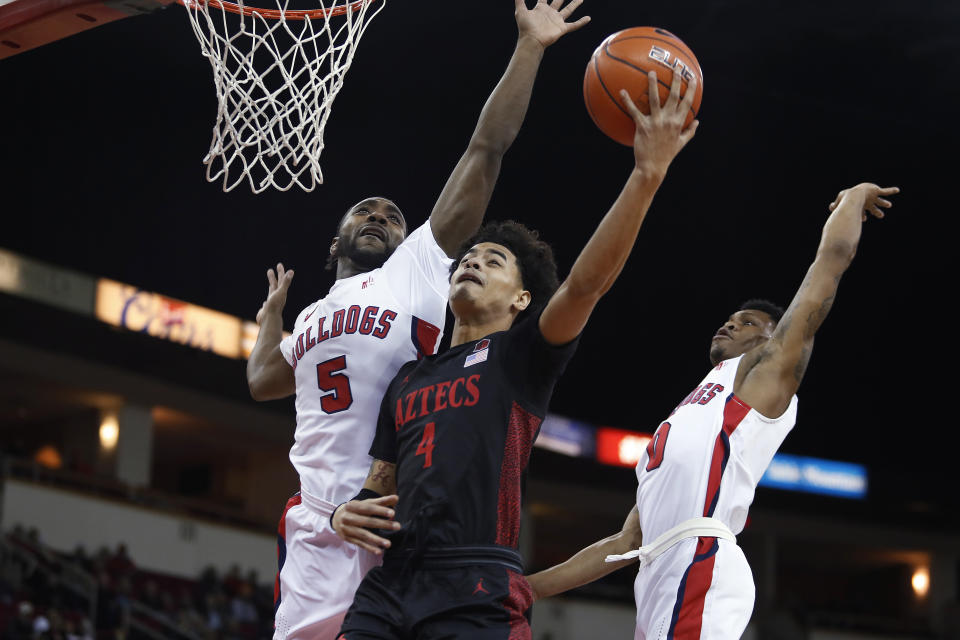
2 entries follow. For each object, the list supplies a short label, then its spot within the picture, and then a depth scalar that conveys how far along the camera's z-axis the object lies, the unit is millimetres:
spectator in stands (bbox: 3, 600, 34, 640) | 11477
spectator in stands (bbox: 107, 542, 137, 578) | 15828
